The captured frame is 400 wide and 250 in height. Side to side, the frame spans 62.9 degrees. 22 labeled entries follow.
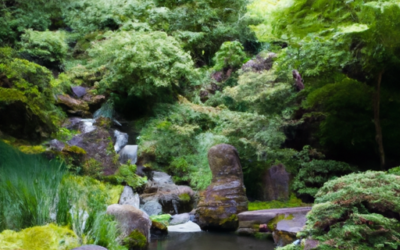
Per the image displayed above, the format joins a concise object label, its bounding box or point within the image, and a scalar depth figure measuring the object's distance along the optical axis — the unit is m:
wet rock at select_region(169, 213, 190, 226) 7.53
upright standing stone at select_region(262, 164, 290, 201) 8.16
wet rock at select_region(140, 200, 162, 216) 8.18
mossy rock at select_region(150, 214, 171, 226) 7.40
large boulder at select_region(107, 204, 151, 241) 5.36
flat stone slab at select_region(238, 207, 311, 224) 6.05
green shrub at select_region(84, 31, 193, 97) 11.41
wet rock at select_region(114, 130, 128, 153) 11.26
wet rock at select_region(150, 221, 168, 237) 6.61
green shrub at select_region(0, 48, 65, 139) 7.12
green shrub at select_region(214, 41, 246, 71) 14.82
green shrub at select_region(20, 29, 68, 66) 13.12
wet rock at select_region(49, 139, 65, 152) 7.38
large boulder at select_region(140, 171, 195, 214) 8.48
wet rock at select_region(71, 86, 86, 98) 13.35
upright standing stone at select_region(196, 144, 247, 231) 6.86
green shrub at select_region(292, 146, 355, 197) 7.53
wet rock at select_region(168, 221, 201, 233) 6.89
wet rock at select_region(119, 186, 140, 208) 8.09
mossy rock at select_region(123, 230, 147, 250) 5.19
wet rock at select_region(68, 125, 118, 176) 8.01
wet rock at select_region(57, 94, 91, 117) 12.10
